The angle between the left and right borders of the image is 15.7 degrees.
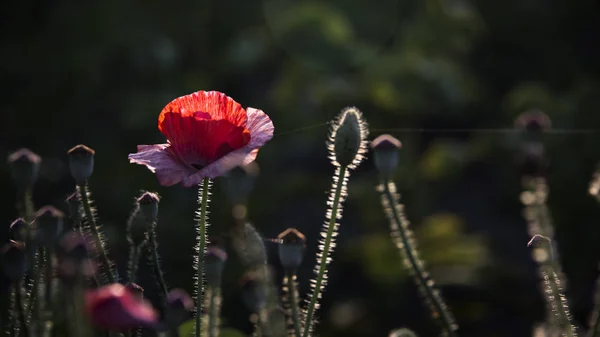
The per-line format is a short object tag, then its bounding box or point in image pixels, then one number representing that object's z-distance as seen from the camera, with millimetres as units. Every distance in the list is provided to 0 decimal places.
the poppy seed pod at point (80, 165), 957
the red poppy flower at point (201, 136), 928
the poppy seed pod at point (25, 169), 945
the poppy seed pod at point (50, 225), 883
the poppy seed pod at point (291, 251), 938
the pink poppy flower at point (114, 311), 758
